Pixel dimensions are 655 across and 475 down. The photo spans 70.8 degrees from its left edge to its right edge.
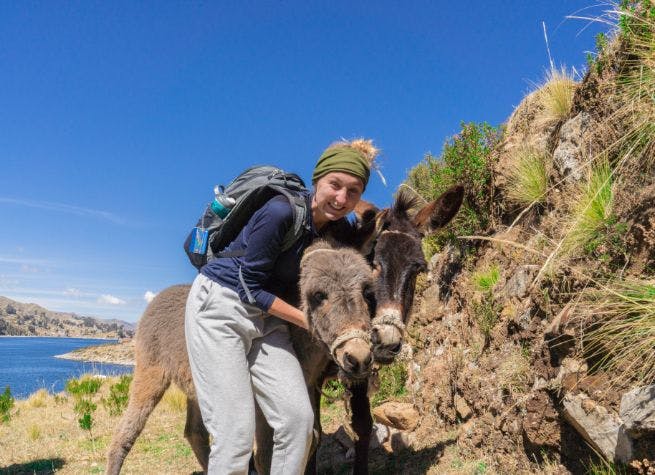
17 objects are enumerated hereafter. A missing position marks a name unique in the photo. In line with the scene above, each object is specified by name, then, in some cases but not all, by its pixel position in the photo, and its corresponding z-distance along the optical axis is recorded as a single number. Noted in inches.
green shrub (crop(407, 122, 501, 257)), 267.9
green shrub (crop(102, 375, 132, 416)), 361.7
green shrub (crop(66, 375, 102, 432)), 331.5
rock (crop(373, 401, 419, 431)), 224.4
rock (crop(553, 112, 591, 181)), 205.8
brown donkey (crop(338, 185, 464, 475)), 130.5
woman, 122.3
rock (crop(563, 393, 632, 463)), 115.6
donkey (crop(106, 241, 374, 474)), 116.9
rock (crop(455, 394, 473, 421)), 191.2
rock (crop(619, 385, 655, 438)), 107.3
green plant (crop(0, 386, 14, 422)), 357.4
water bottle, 138.6
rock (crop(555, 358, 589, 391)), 133.3
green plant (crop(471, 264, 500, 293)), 222.9
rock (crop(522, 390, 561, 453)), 141.3
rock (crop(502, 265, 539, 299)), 187.0
